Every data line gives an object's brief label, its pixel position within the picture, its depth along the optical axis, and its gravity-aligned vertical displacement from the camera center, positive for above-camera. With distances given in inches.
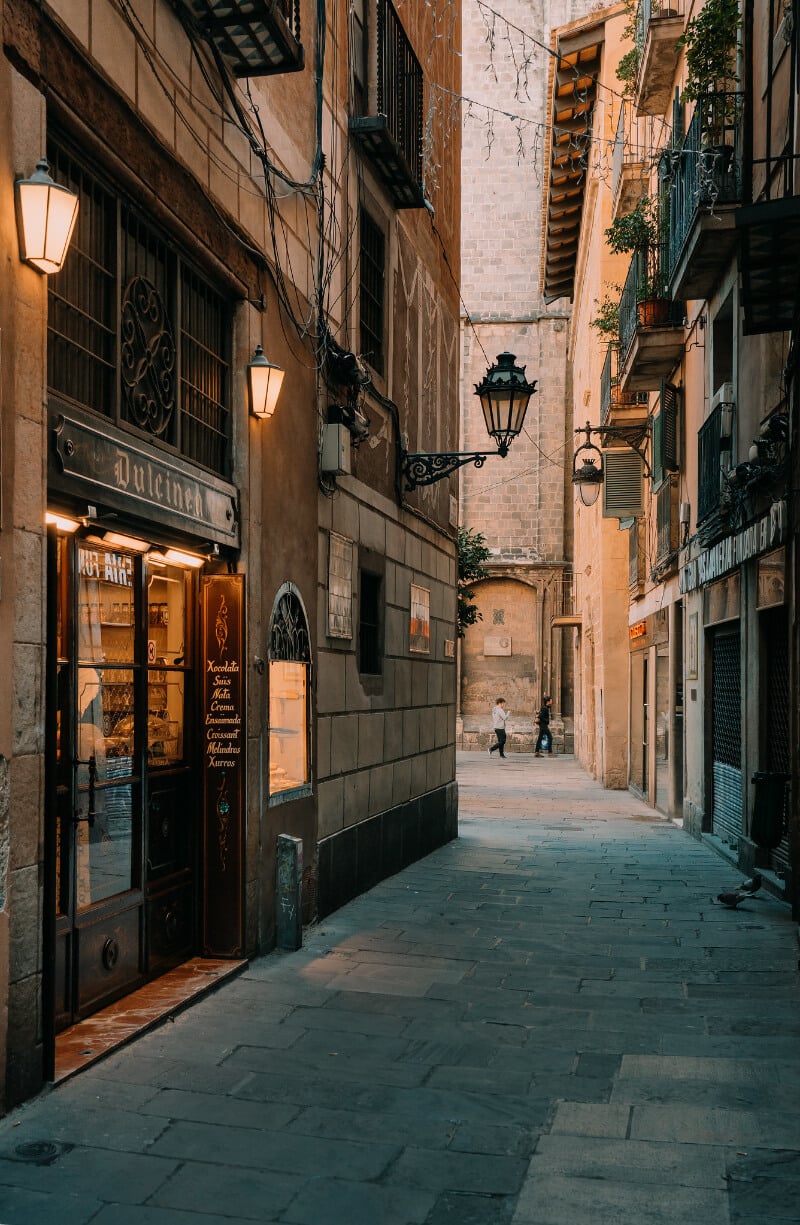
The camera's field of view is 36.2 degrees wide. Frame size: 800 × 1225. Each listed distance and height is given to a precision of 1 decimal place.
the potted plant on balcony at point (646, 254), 660.7 +229.5
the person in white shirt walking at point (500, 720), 1270.9 -54.2
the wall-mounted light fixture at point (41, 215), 190.1 +71.0
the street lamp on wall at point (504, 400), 448.1 +98.8
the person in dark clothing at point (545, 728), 1339.8 -67.8
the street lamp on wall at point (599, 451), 833.5 +154.0
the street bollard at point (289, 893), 319.0 -58.9
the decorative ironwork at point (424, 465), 486.3 +81.3
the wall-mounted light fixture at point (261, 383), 308.8 +72.0
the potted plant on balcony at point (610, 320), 834.8 +239.3
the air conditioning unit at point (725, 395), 521.1 +118.0
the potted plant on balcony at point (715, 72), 476.4 +243.0
